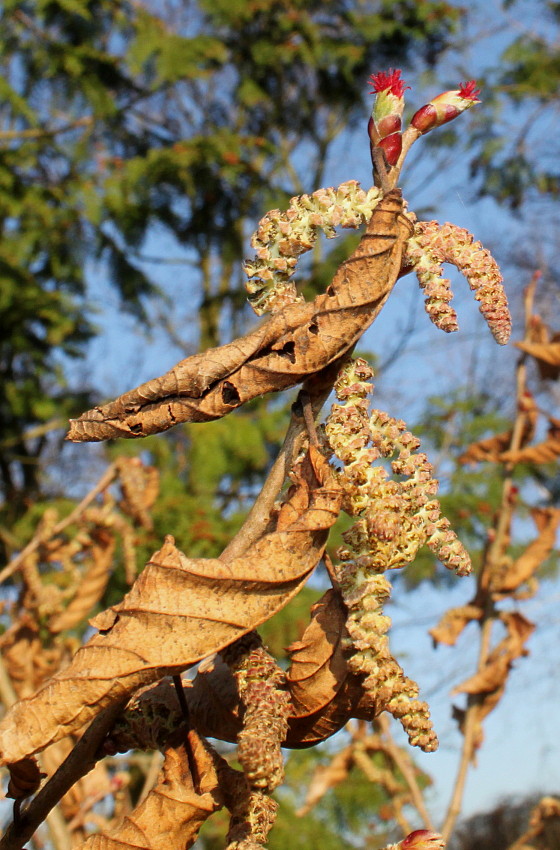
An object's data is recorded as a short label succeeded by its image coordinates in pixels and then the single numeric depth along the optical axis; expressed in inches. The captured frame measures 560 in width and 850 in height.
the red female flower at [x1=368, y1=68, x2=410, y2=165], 15.0
